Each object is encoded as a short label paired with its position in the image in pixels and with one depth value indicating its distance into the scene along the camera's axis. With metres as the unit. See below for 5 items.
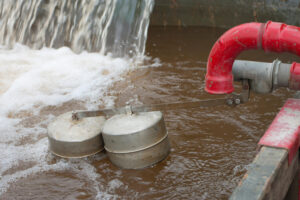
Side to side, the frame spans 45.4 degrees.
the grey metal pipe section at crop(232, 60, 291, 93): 2.90
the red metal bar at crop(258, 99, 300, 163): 2.48
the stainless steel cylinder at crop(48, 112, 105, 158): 3.48
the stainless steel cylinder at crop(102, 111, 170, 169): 3.24
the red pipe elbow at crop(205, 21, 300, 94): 2.68
